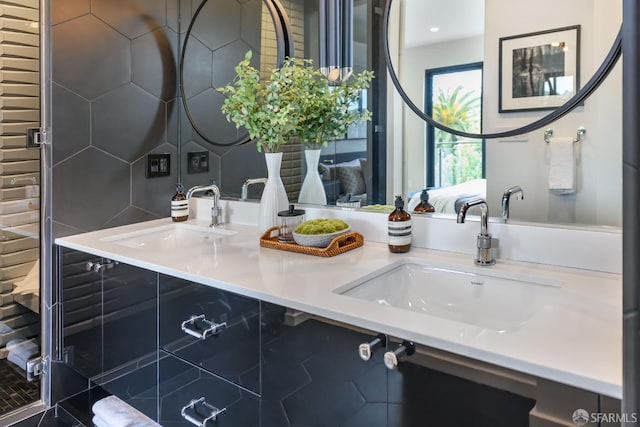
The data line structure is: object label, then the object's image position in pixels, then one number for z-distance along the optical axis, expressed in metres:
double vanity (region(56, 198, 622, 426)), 0.77
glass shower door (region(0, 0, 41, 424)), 1.86
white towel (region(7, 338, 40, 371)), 2.03
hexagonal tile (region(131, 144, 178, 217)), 2.10
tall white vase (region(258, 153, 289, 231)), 1.73
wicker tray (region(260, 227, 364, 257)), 1.45
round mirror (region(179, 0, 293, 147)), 2.01
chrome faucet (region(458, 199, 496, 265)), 1.30
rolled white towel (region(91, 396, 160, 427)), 1.68
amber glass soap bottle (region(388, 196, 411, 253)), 1.44
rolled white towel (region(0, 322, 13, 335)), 2.02
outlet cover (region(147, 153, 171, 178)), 2.14
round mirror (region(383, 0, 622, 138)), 1.25
